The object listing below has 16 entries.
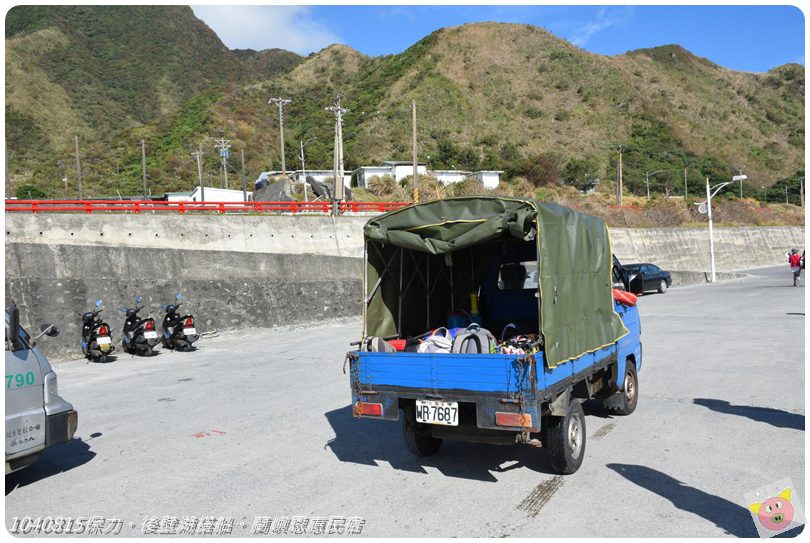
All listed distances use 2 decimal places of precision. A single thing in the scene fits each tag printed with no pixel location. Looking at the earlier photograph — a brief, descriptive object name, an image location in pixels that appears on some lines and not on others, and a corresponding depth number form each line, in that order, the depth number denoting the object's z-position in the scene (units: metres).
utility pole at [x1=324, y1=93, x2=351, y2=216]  33.88
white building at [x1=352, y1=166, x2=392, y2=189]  60.84
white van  5.67
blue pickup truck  5.56
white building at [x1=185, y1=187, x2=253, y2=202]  52.91
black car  28.75
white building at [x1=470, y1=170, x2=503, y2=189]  64.25
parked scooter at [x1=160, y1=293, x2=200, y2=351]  15.38
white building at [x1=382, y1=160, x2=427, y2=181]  60.78
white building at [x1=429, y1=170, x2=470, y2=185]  63.03
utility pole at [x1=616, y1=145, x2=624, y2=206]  55.84
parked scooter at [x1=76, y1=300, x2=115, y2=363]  13.85
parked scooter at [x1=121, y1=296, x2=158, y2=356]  14.69
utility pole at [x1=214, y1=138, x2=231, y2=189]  54.03
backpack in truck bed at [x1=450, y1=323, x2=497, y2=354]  6.20
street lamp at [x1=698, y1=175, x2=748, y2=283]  35.47
